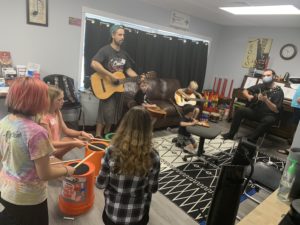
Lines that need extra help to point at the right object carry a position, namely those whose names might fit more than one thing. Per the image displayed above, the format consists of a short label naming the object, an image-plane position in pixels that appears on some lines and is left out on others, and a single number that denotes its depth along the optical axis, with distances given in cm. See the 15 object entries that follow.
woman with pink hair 105
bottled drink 112
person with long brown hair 122
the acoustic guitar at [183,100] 387
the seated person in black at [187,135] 339
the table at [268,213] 96
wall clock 491
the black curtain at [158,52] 377
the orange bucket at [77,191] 184
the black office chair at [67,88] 338
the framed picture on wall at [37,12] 310
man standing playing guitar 327
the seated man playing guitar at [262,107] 391
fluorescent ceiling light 346
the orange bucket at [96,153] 215
